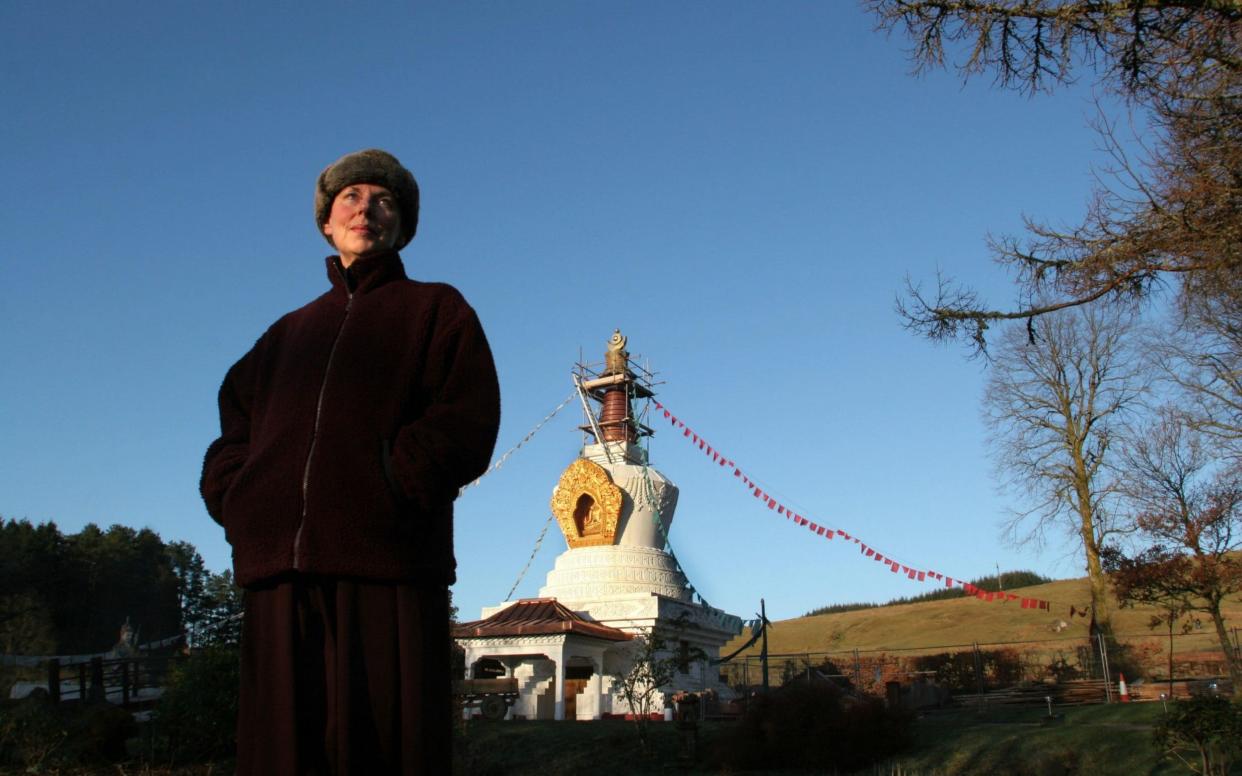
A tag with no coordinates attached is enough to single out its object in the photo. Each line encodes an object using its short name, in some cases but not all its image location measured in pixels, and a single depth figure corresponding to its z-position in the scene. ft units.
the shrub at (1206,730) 31.35
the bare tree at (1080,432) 77.41
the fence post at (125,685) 59.47
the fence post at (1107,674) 65.00
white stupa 74.69
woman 9.96
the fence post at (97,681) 57.67
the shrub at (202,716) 42.11
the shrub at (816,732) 47.19
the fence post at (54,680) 51.93
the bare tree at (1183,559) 65.05
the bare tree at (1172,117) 20.06
